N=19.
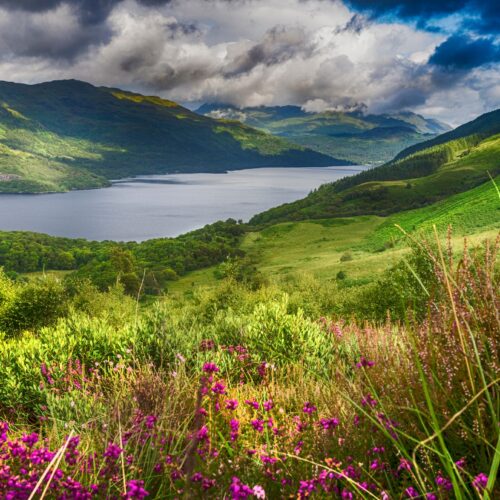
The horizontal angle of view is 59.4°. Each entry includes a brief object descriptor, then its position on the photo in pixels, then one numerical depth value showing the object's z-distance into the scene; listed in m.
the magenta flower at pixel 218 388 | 4.24
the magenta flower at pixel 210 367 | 4.59
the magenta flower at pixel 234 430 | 3.85
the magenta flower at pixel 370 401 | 4.06
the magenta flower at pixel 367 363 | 4.98
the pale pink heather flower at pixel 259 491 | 2.67
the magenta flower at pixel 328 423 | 3.73
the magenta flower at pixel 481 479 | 2.41
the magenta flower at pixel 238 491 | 2.68
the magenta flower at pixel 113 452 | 3.19
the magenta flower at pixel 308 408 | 4.16
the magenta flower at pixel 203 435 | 3.69
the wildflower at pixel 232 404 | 3.97
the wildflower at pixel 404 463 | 2.80
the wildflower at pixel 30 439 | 3.51
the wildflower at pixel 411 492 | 2.68
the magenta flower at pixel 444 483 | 2.76
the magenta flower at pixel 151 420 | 4.16
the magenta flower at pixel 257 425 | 3.82
